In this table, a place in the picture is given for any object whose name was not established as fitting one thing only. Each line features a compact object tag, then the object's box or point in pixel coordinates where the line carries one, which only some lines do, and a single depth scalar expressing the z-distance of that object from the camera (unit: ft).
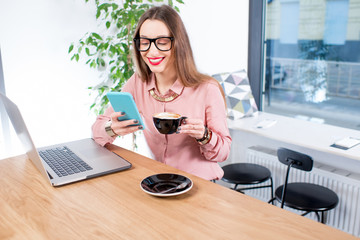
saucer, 3.51
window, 8.66
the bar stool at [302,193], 6.39
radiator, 7.27
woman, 4.95
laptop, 3.93
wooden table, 2.93
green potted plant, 7.62
